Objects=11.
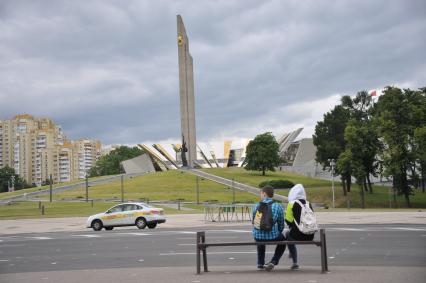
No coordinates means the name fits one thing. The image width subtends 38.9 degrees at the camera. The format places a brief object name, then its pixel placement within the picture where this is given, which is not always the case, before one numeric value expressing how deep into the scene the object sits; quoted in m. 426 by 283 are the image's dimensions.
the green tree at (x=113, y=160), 163.50
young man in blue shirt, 10.39
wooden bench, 9.97
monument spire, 100.38
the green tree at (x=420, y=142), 53.97
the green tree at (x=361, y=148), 61.75
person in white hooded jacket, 10.23
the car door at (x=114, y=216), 29.97
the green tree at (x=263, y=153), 99.56
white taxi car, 29.84
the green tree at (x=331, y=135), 77.31
